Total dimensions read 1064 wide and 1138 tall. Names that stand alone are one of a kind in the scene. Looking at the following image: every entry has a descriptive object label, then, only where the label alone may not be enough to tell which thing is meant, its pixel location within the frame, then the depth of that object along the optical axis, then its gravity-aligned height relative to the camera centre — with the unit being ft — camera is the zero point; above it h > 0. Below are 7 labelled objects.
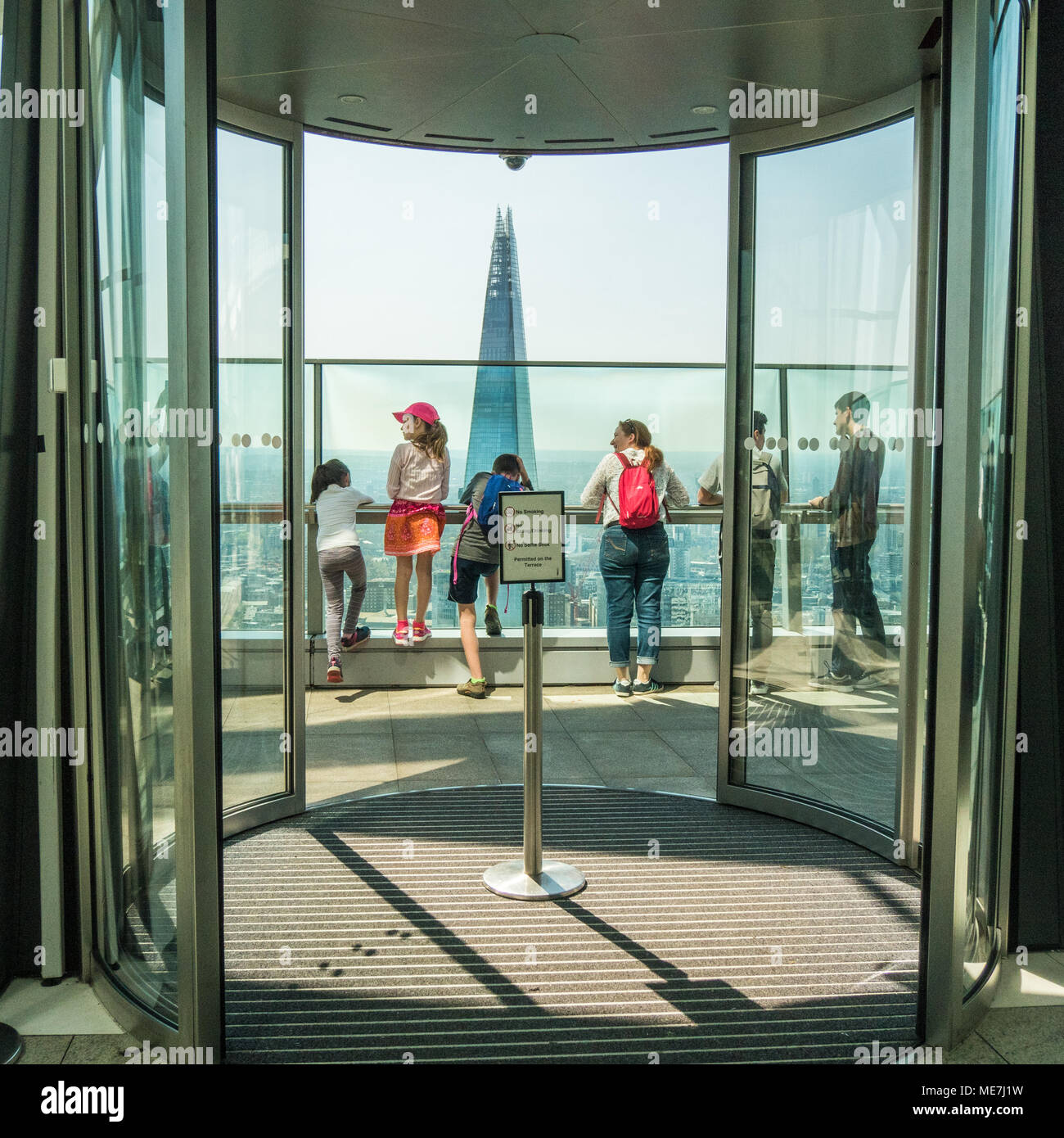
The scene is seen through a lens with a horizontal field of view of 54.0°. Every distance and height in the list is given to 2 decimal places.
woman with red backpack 23.58 -1.70
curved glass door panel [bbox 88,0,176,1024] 8.75 -0.33
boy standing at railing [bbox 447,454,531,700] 23.40 -2.11
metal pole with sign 12.31 -1.57
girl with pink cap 24.25 -0.57
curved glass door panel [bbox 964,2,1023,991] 9.24 +0.00
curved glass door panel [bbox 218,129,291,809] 13.74 +0.19
